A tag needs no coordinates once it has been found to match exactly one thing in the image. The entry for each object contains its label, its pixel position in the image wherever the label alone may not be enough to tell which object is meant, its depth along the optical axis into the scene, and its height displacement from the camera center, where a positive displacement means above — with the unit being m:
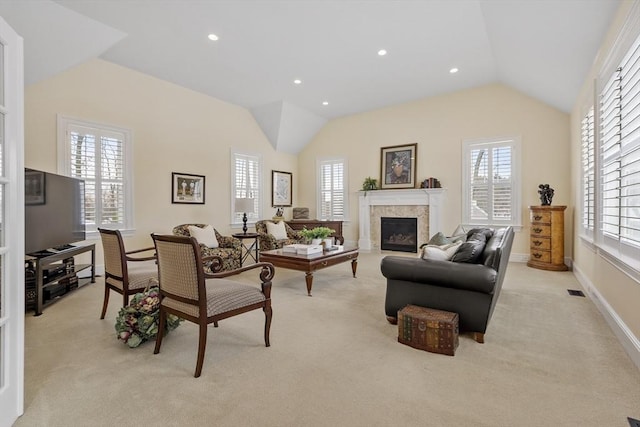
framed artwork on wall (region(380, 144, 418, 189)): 7.18 +1.08
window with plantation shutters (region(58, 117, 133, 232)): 4.62 +0.68
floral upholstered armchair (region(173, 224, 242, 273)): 4.92 -0.66
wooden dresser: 5.26 -0.43
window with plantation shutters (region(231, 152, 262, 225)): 6.93 +0.69
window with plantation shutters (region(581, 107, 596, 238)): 3.88 +0.51
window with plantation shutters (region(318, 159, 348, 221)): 8.19 +0.56
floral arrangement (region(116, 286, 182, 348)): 2.46 -0.89
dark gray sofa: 2.46 -0.62
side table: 5.92 -0.72
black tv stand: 3.23 -0.75
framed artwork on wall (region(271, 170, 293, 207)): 7.94 +0.59
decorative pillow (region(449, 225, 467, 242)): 3.55 -0.30
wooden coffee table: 3.93 -0.66
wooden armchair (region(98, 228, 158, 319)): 2.82 -0.60
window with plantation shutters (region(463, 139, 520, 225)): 6.07 +0.59
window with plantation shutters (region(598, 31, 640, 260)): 2.36 +0.52
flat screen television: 3.34 -0.02
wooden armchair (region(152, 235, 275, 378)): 2.07 -0.61
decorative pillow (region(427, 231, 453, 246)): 3.62 -0.35
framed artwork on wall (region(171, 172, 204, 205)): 5.83 +0.43
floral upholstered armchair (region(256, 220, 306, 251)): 5.80 -0.57
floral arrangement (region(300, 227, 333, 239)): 4.67 -0.34
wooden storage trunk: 2.30 -0.92
